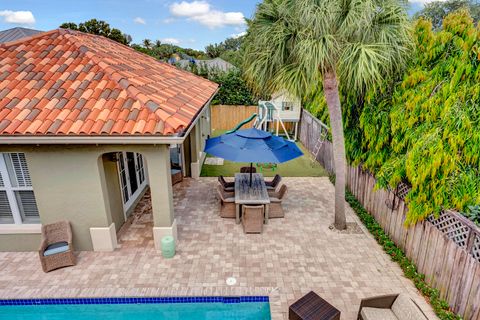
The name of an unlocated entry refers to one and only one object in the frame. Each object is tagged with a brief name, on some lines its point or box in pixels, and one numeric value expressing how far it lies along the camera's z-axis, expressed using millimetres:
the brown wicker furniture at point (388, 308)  5033
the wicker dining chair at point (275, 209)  9555
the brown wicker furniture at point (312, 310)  5250
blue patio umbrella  8500
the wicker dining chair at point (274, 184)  10544
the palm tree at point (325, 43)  6559
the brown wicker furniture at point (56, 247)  6867
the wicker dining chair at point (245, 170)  11609
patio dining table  8938
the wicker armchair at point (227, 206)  9390
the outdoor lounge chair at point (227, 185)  10261
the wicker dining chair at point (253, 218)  8453
